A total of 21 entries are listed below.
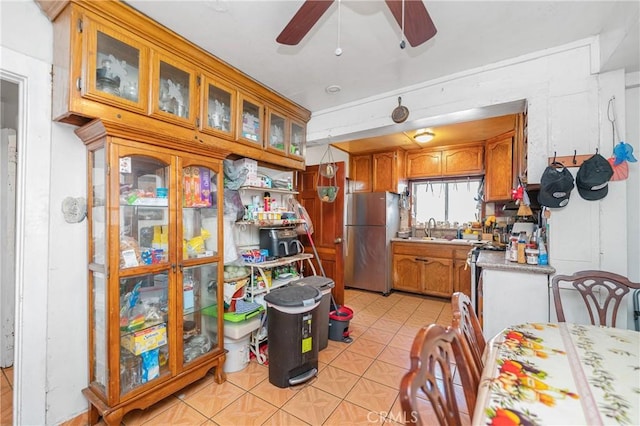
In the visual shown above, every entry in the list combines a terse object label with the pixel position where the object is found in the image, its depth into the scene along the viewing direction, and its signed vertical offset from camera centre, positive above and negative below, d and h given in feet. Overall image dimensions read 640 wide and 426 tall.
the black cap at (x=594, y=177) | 5.57 +0.75
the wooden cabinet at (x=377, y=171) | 14.57 +2.39
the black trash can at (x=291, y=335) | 6.68 -3.00
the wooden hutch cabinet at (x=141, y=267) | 5.10 -1.09
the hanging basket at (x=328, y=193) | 10.95 +0.87
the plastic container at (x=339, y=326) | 9.25 -3.79
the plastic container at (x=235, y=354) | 7.37 -3.83
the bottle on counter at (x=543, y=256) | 6.62 -1.03
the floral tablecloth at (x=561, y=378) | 2.54 -1.86
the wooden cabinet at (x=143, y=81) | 4.81 +2.92
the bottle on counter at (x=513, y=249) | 7.18 -0.96
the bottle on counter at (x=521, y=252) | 6.95 -0.98
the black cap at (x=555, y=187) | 5.87 +0.59
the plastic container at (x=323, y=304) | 8.60 -2.90
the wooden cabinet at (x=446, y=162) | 13.50 +2.75
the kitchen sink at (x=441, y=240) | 13.20 -1.33
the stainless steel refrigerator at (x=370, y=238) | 14.16 -1.25
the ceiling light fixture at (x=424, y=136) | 11.90 +3.50
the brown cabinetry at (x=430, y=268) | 12.99 -2.71
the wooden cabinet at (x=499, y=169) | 11.54 +1.96
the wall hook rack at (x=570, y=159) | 6.08 +1.23
